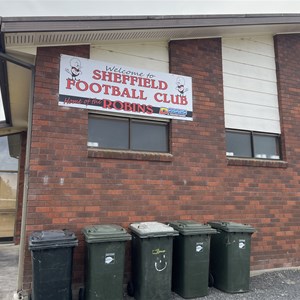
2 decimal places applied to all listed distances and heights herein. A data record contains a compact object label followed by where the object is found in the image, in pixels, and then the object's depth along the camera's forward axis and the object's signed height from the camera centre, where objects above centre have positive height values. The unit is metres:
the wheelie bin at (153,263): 4.87 -1.04
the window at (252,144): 7.06 +1.17
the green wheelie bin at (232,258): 5.49 -1.08
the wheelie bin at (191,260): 5.17 -1.06
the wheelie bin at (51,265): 4.41 -0.96
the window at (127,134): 5.87 +1.19
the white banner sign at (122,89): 5.64 +2.01
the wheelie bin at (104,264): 4.61 -1.00
